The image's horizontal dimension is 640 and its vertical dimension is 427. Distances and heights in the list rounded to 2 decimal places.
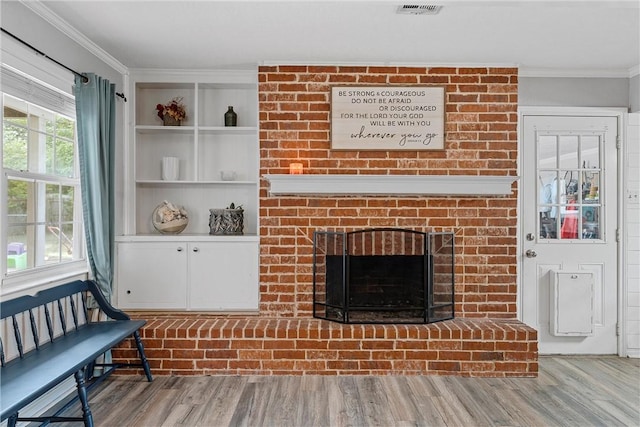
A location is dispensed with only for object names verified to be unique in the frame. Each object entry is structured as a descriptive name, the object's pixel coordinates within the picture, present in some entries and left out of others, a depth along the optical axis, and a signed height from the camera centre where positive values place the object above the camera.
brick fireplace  3.74 +0.20
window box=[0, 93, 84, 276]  2.69 +0.17
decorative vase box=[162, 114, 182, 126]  3.94 +0.79
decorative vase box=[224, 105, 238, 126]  3.94 +0.81
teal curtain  3.12 +0.32
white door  3.91 -0.02
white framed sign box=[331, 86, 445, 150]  3.72 +0.77
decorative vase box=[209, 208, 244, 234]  3.86 -0.06
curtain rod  2.43 +0.91
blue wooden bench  2.14 -0.75
